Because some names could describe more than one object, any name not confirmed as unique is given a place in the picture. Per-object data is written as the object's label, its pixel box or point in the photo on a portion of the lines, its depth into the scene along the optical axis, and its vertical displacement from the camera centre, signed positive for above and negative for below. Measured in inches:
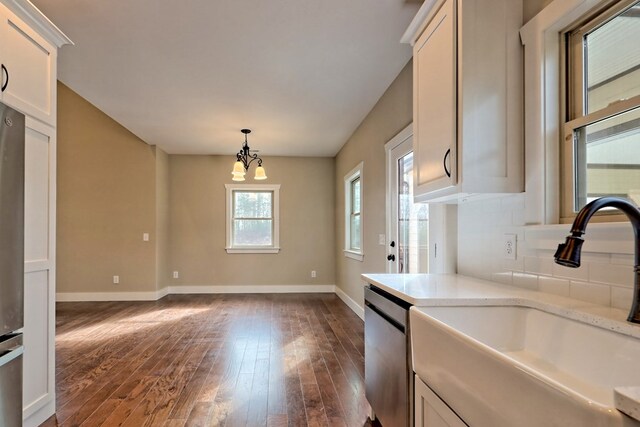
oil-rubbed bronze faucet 35.6 -0.4
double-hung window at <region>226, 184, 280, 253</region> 267.9 +2.0
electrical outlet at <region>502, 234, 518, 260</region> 66.4 -4.4
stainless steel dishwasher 60.2 -25.3
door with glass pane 113.4 +0.8
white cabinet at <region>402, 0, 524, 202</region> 61.7 +21.0
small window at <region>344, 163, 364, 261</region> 212.2 +5.1
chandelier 189.9 +28.0
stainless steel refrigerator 62.9 -7.8
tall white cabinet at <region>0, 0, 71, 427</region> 75.2 +11.1
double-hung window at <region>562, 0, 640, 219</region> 47.8 +15.5
